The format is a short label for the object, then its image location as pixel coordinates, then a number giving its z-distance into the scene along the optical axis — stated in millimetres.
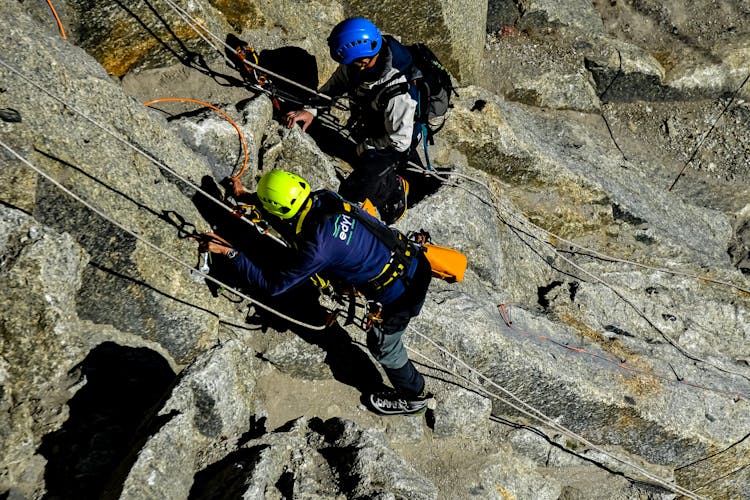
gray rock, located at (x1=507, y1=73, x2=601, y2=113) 15555
